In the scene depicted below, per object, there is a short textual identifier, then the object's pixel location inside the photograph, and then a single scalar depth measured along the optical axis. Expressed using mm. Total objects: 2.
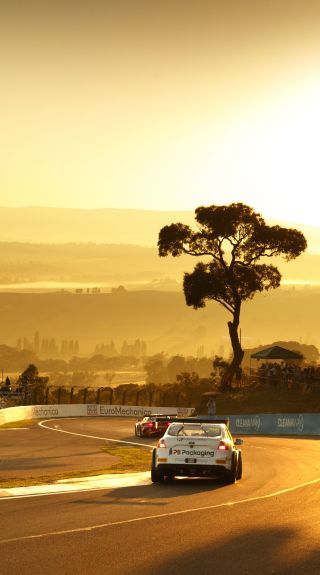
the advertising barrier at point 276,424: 60344
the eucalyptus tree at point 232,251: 94250
